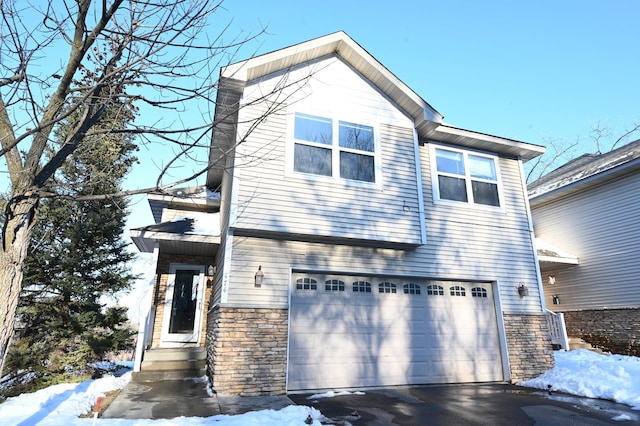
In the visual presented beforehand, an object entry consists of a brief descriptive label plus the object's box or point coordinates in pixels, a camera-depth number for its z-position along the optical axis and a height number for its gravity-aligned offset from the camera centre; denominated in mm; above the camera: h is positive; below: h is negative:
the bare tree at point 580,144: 25062 +12510
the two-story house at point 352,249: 7270 +1689
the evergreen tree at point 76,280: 9430 +1202
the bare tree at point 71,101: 3396 +2247
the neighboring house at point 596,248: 11484 +2530
